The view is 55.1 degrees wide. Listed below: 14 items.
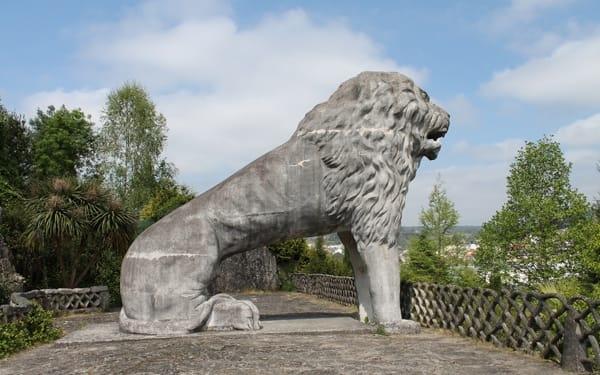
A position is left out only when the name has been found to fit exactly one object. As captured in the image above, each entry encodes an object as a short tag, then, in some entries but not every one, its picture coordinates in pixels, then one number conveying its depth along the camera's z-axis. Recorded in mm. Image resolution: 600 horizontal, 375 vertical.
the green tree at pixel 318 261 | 21944
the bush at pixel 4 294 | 11211
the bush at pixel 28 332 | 8008
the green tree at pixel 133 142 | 34500
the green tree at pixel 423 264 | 16328
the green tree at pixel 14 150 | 26094
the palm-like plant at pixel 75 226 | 14365
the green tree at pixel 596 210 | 14006
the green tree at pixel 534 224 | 13258
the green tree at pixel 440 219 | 20219
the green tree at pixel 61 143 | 28672
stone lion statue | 8383
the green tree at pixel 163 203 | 26244
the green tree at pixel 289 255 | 25533
